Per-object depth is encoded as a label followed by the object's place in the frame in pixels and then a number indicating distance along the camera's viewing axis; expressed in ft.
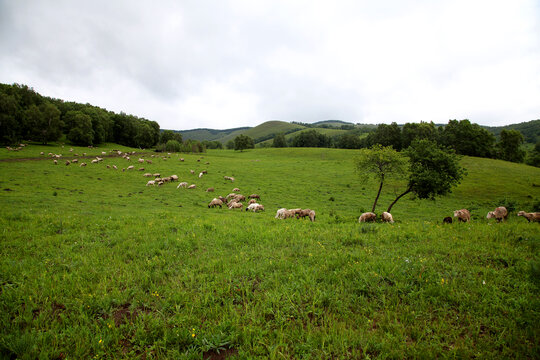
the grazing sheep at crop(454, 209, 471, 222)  48.74
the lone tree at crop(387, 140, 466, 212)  56.29
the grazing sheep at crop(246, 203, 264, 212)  62.89
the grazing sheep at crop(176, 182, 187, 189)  94.35
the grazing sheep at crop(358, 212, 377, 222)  45.48
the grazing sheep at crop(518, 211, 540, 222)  44.21
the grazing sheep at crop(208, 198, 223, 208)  67.56
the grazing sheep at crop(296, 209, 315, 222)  49.17
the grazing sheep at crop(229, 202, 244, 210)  65.05
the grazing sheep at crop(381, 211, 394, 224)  45.10
